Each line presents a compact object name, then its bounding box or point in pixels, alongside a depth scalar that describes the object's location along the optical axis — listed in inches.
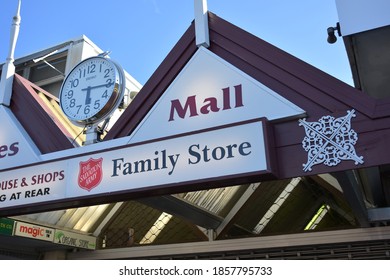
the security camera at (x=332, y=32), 182.1
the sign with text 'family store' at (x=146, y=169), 168.6
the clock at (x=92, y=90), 226.7
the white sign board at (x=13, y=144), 234.8
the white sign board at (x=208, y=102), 183.0
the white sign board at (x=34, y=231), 288.4
